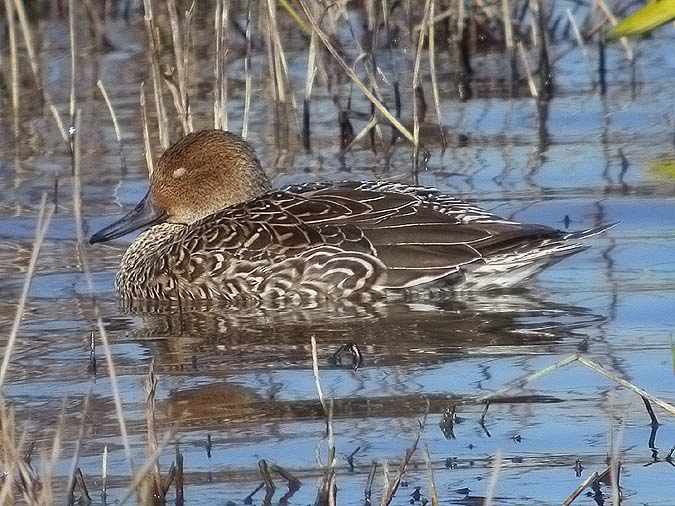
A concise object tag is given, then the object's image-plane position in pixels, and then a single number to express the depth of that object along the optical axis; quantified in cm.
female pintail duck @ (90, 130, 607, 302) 1577
